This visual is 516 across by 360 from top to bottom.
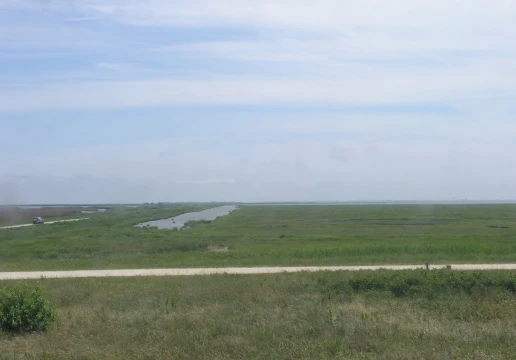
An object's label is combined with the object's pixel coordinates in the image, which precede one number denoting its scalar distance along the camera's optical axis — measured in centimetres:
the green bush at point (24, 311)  1227
